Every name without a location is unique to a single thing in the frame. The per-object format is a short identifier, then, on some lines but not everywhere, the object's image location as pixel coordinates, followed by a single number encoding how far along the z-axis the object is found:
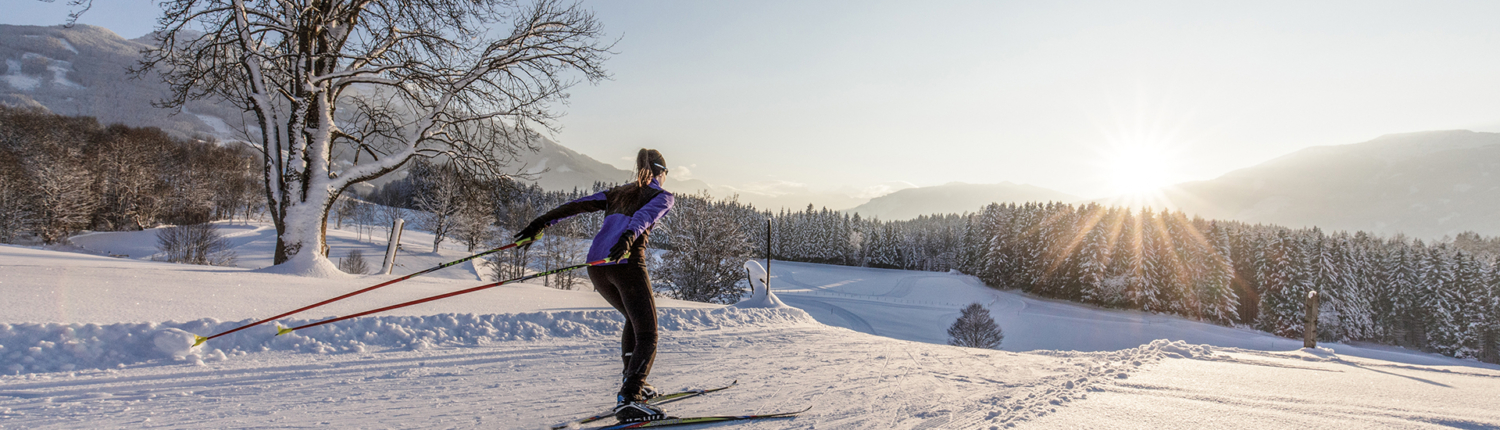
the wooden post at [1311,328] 9.92
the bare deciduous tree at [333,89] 8.51
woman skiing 3.36
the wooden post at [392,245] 9.88
